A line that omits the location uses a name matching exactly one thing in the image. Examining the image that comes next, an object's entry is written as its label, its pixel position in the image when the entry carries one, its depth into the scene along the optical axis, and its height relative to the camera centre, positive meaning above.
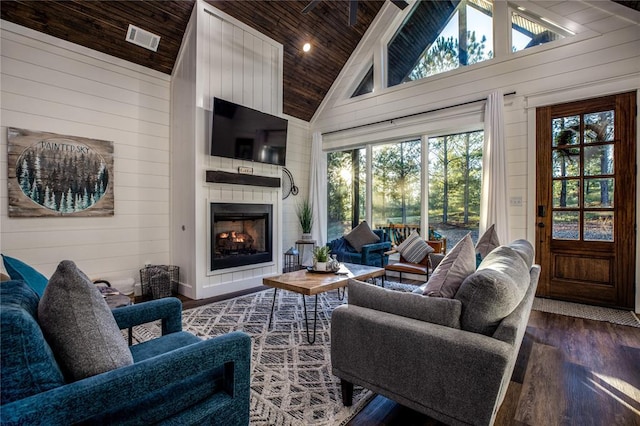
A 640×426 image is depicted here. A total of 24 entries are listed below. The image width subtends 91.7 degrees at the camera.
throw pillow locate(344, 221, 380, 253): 4.88 -0.41
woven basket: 3.83 -0.87
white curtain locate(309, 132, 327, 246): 6.08 +0.36
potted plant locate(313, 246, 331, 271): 3.28 -0.51
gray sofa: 1.27 -0.60
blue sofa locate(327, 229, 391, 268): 4.40 -0.61
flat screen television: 4.02 +1.09
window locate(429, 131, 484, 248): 4.59 +0.41
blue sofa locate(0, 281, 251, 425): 0.82 -0.53
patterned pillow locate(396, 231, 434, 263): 4.09 -0.51
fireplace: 4.15 -0.33
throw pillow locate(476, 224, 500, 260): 2.99 -0.32
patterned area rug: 1.75 -1.12
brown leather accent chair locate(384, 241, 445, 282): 3.82 -0.71
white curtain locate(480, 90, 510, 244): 4.06 +0.55
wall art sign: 3.20 +0.41
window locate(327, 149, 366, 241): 5.87 +0.40
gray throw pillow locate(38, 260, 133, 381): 0.98 -0.38
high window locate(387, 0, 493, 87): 4.47 +2.67
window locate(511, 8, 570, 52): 3.91 +2.34
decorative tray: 3.25 -0.64
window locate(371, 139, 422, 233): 5.14 +0.48
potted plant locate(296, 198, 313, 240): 6.06 -0.10
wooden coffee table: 2.67 -0.65
